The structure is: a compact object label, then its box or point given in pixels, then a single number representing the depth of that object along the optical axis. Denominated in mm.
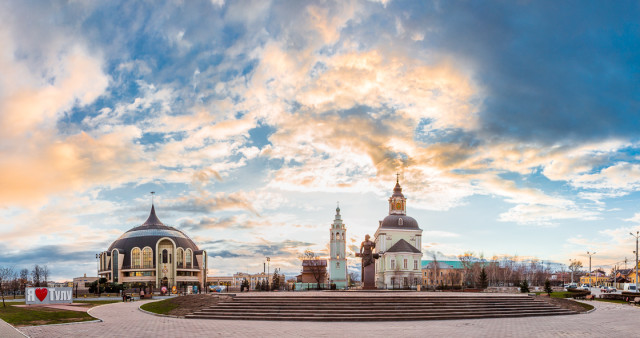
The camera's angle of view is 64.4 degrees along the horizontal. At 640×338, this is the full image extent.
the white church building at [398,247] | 97125
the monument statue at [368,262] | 42812
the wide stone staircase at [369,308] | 25891
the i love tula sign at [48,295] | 33531
